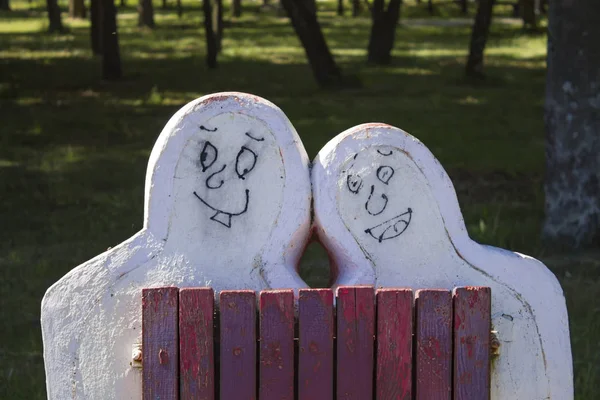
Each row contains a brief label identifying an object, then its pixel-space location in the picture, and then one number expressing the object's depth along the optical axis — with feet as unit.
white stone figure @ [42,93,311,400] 11.14
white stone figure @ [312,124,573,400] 11.34
